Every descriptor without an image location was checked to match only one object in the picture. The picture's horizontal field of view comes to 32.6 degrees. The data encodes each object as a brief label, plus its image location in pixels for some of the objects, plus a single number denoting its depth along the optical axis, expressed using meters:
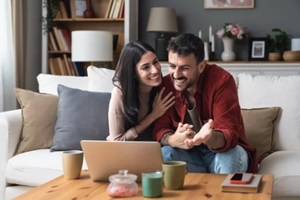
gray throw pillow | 2.89
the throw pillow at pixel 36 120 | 3.02
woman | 2.47
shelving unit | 5.02
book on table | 1.78
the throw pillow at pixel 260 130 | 2.79
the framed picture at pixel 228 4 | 5.22
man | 2.23
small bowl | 4.81
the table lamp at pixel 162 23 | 5.03
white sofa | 2.73
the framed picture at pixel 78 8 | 5.22
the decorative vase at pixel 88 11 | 5.17
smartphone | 1.82
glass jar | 1.75
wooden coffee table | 1.75
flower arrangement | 5.00
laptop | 1.88
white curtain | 4.42
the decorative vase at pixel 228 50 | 5.05
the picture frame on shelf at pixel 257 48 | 5.13
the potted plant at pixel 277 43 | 4.97
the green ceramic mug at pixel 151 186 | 1.73
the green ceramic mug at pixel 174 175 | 1.82
